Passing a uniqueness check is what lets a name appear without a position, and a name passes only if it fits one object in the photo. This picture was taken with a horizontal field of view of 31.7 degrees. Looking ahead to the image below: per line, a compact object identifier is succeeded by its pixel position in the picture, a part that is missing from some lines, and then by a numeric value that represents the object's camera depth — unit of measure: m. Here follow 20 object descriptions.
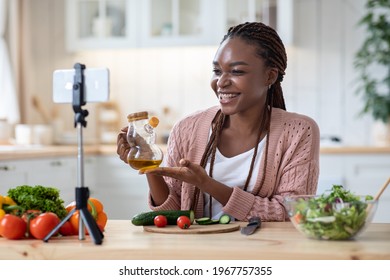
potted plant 4.54
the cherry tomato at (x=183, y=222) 1.88
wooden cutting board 1.84
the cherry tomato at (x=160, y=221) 1.92
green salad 1.68
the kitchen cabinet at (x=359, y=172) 4.37
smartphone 1.70
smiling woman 2.26
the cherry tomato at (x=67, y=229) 1.80
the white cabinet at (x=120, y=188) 4.62
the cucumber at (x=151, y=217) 1.95
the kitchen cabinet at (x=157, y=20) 4.80
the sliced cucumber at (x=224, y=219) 1.98
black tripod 1.71
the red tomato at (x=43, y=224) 1.73
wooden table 1.57
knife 1.82
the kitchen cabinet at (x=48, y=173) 3.84
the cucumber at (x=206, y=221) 1.97
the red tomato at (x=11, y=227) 1.75
